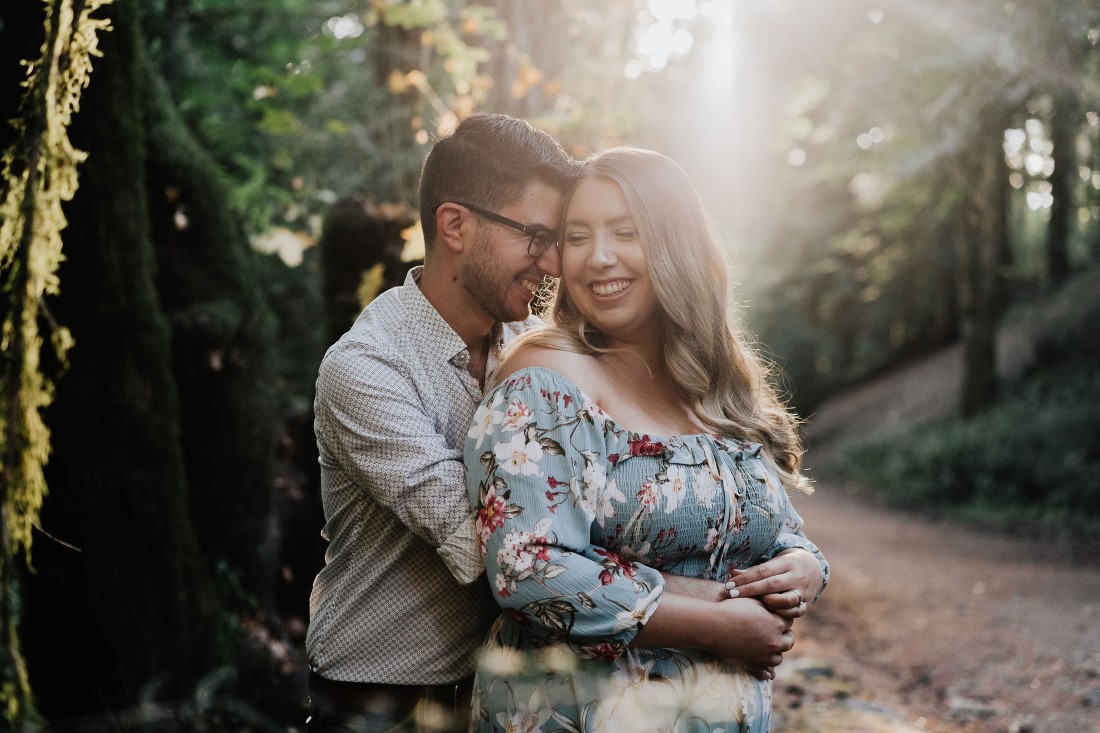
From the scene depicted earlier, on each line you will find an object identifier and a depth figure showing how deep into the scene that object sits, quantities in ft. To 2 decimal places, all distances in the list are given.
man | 7.66
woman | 7.09
